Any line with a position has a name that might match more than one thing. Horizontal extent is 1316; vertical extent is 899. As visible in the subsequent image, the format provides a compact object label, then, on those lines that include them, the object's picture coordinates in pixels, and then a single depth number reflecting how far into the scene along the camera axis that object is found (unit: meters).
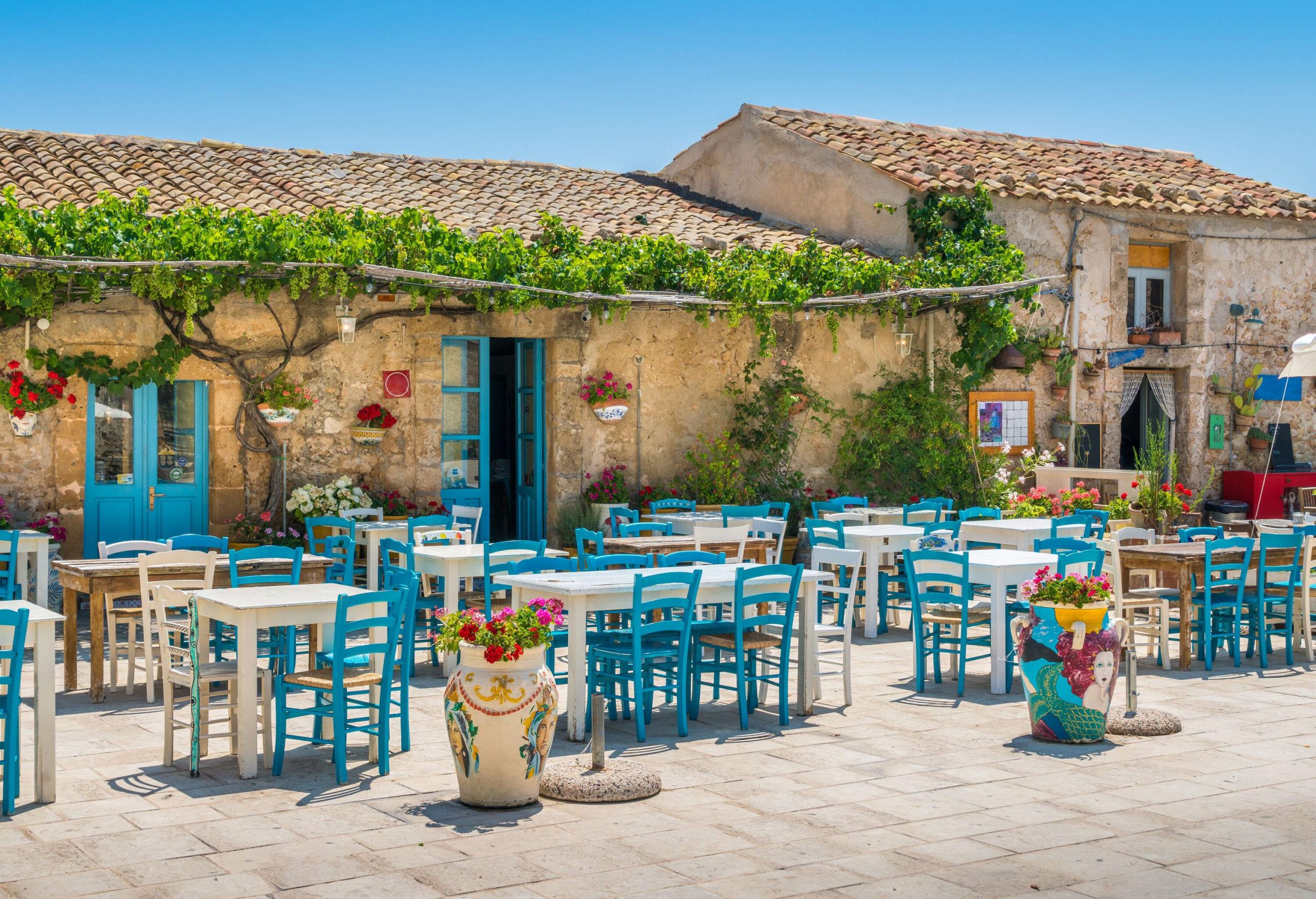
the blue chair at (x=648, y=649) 6.29
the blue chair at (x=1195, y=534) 9.38
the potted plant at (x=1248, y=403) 16.19
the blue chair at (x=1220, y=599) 8.38
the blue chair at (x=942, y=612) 7.58
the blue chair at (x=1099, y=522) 10.34
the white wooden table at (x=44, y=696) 5.07
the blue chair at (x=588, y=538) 8.37
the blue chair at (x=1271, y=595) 8.45
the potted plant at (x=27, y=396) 10.98
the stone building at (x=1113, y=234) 15.14
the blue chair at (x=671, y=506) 12.05
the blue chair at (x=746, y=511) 11.09
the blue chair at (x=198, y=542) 7.96
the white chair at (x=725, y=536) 9.48
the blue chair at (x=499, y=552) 7.64
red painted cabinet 15.67
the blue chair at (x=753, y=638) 6.63
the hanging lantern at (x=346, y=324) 11.60
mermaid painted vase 6.11
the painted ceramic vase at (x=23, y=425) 11.04
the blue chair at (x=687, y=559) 7.67
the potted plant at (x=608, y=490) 13.17
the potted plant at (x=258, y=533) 11.62
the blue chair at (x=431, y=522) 10.59
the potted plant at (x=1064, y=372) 15.09
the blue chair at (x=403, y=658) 5.90
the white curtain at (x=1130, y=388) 15.92
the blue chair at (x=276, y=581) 6.98
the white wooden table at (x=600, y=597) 6.26
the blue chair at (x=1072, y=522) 10.16
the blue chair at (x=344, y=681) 5.46
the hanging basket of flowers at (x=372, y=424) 12.33
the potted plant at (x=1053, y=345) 14.98
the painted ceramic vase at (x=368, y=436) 12.34
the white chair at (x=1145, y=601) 8.38
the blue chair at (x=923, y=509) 11.60
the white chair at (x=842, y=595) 7.22
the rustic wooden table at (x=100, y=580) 7.15
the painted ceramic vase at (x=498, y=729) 5.00
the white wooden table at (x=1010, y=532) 10.03
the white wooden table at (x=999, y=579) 7.53
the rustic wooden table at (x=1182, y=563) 8.30
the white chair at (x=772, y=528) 10.24
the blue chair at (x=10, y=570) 8.87
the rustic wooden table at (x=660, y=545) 9.13
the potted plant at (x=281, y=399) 11.85
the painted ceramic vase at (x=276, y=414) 11.84
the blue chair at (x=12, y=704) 4.89
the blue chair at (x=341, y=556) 8.82
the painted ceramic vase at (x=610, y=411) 13.25
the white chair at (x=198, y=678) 5.68
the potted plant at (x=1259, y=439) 16.20
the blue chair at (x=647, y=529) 9.96
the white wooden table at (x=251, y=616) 5.51
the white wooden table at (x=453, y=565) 7.92
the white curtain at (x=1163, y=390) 16.09
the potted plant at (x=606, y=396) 13.18
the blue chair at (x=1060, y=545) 8.27
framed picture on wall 14.91
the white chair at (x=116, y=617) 7.29
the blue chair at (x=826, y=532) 9.70
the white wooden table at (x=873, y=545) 9.75
